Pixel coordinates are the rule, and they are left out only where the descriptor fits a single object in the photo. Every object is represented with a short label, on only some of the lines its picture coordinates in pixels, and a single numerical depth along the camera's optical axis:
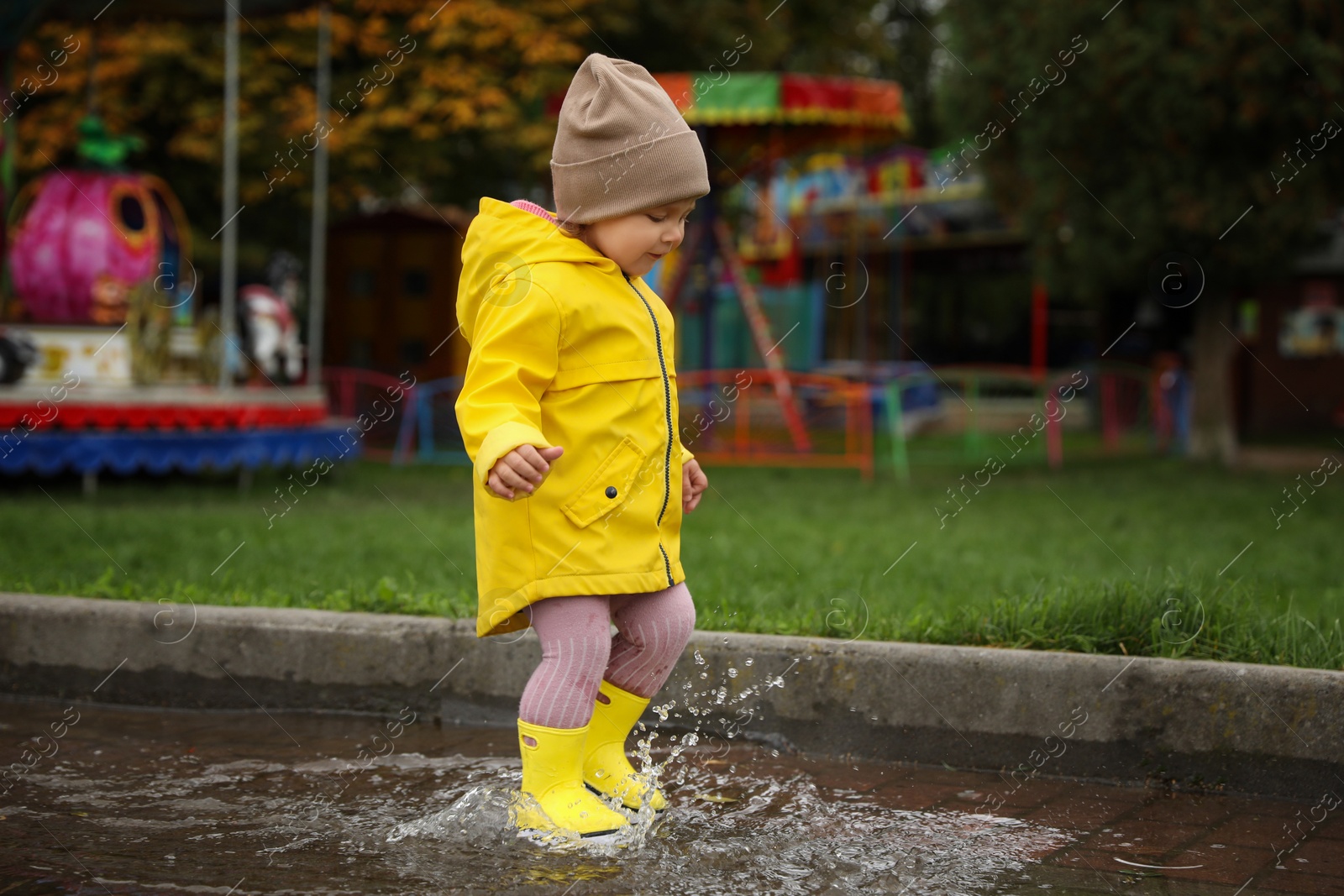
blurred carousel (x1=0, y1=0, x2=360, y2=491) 9.26
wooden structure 16.91
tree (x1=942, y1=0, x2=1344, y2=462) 11.27
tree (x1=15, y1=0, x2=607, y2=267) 14.11
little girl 2.88
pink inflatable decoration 10.54
